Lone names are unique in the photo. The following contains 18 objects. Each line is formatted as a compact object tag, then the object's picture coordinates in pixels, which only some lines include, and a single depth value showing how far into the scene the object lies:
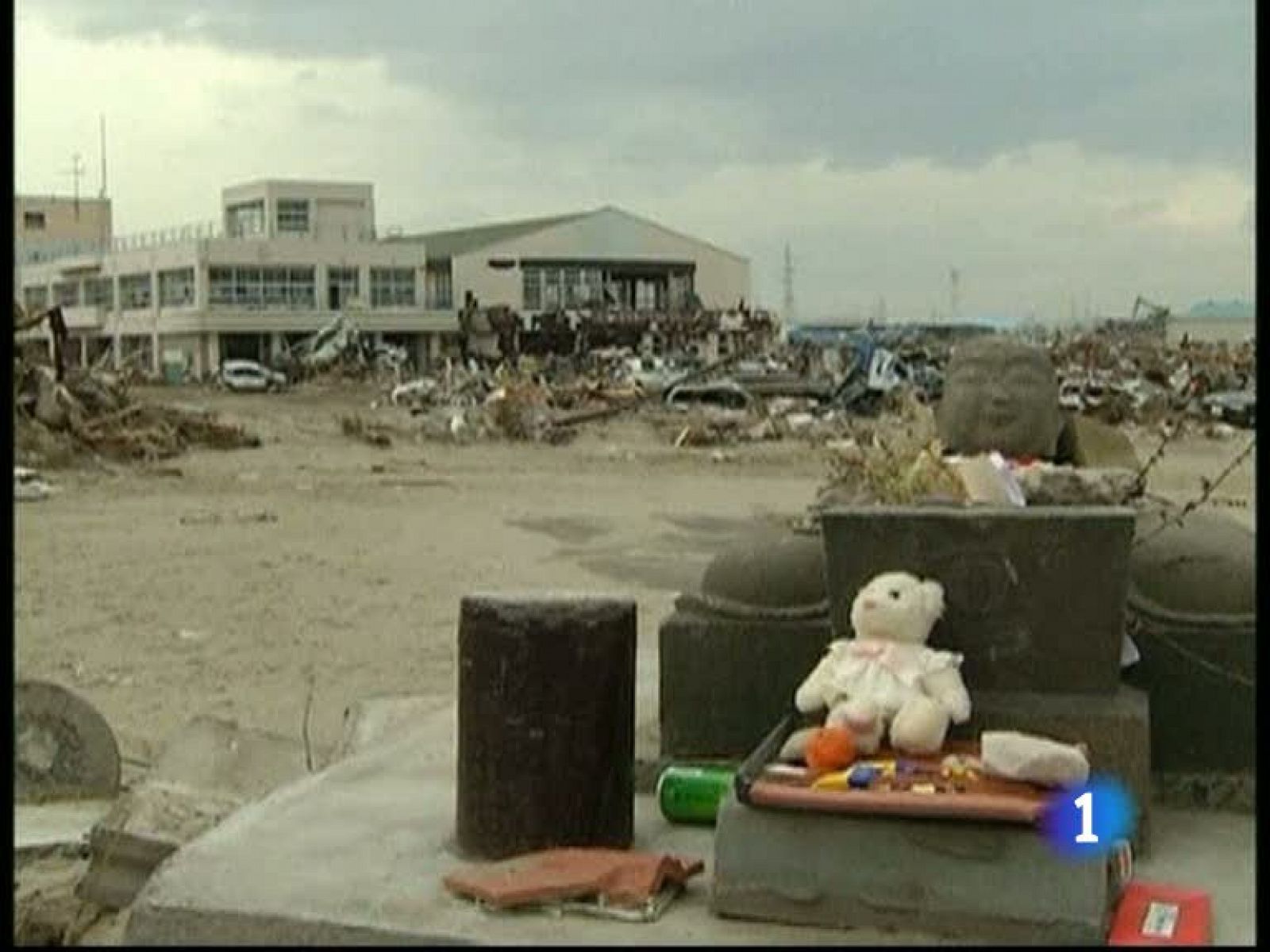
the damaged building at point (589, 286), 74.62
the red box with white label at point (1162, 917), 4.86
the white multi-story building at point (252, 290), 72.38
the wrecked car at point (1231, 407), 41.09
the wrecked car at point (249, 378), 60.94
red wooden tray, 4.87
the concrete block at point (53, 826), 6.62
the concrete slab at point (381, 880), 4.94
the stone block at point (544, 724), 5.58
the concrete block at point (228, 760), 7.04
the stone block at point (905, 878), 4.86
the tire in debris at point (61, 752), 7.37
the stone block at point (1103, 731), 5.70
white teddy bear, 5.46
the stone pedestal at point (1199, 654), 6.20
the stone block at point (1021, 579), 5.83
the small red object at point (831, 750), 5.34
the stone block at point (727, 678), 6.53
